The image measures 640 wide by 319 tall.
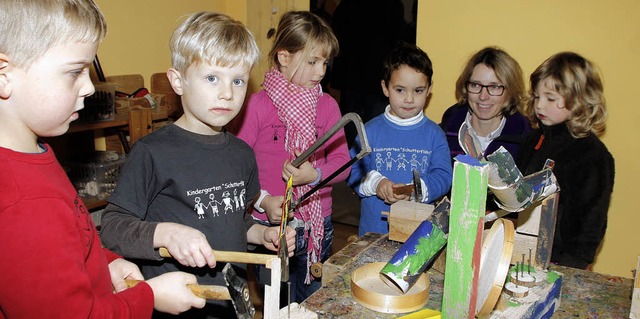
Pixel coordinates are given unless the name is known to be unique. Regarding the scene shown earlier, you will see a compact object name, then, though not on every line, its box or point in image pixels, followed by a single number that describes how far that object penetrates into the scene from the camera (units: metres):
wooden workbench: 1.41
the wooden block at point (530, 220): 1.62
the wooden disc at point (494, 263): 1.23
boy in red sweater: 0.94
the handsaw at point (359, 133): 1.81
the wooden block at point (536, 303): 1.28
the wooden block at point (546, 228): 1.59
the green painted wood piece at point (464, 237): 1.10
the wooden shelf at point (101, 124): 2.69
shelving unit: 2.82
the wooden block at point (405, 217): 1.79
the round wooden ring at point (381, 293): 1.38
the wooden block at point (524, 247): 1.61
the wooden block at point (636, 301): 1.35
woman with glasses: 2.67
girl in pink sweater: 2.32
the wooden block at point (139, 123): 2.94
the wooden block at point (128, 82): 3.16
